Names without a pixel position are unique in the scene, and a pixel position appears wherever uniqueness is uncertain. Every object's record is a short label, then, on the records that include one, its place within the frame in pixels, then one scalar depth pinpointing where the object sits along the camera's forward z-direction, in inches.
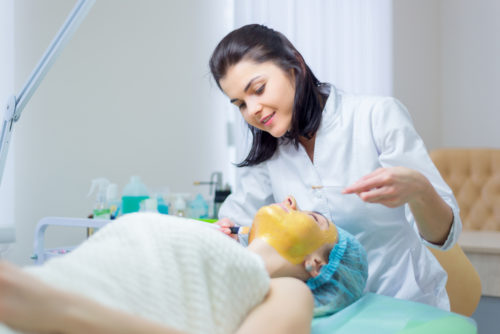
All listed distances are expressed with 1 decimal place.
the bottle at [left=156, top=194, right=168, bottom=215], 81.9
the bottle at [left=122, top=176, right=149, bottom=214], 80.0
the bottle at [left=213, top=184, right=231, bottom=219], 93.7
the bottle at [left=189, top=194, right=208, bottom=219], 90.9
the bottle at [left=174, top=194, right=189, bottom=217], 85.4
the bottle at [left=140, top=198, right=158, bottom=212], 77.5
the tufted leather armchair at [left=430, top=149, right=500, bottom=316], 124.5
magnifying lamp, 48.0
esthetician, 52.6
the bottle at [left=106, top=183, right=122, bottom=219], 79.4
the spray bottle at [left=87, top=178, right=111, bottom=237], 80.5
